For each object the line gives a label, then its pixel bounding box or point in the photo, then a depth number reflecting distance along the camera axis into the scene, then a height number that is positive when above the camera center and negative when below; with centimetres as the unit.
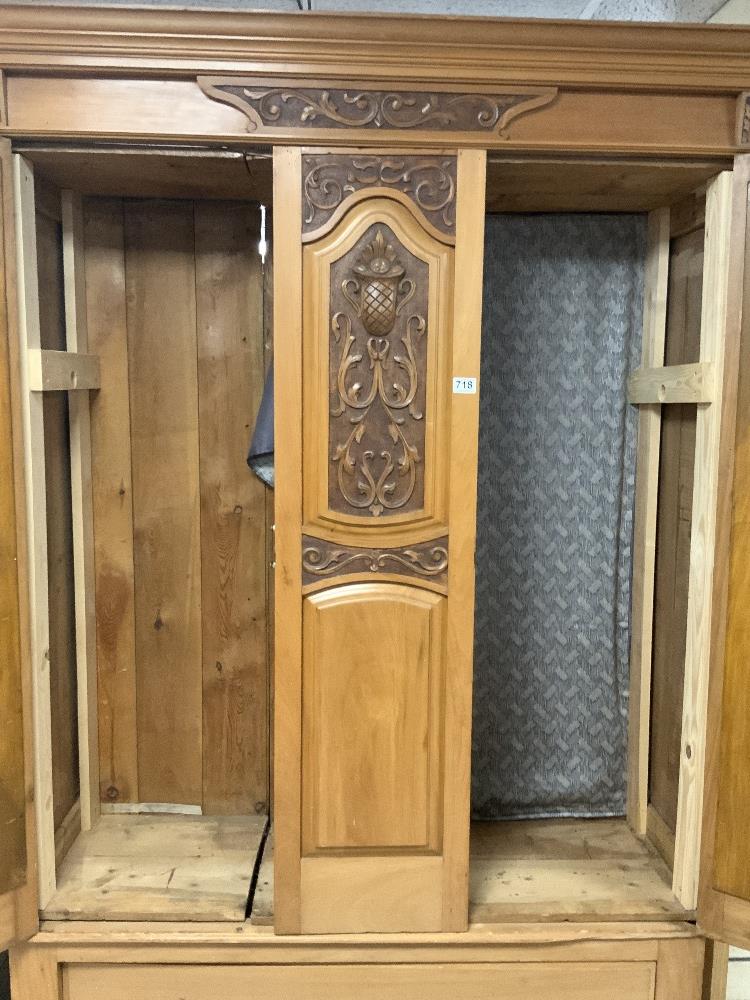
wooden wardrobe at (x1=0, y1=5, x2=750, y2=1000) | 161 -11
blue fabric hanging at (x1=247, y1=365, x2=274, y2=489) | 205 -5
